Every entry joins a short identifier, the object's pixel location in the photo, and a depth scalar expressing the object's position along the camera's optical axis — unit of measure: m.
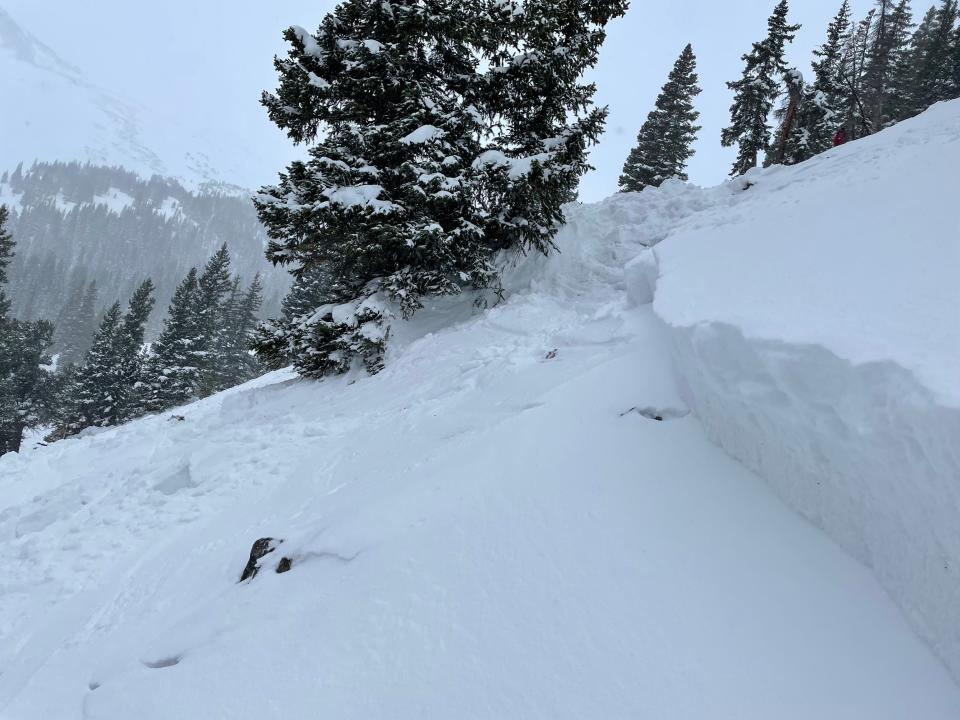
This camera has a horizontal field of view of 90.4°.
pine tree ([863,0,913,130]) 27.20
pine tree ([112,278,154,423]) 30.30
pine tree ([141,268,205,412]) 30.31
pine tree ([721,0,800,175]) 23.34
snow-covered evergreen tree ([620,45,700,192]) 25.94
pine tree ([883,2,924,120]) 31.52
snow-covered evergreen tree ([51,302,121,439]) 29.98
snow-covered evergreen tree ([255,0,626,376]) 9.54
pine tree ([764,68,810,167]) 21.64
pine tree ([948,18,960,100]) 27.82
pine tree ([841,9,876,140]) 29.30
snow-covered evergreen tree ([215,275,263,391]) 39.38
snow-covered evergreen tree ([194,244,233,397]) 33.03
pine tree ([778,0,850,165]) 24.52
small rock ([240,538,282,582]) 4.26
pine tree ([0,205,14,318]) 30.99
